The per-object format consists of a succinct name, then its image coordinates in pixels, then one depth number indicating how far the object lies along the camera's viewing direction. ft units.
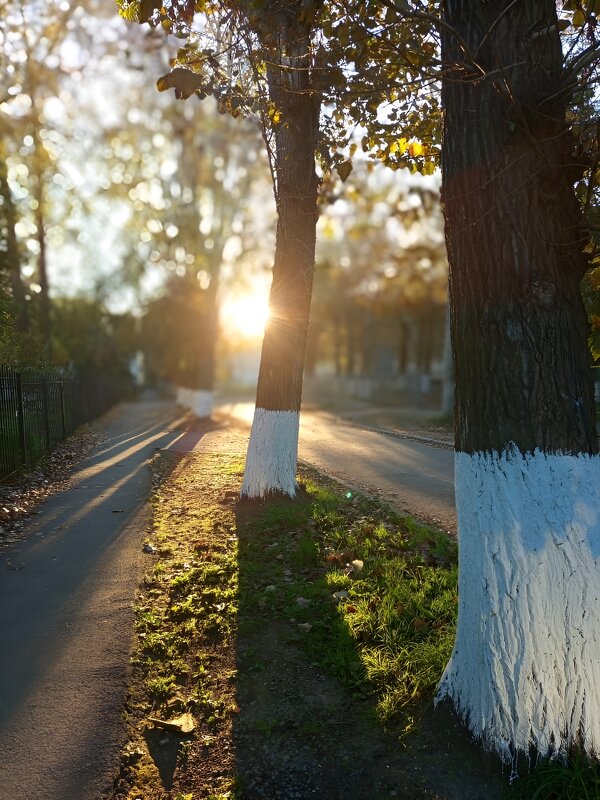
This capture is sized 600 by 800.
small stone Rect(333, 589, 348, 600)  16.52
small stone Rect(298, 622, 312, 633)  15.19
